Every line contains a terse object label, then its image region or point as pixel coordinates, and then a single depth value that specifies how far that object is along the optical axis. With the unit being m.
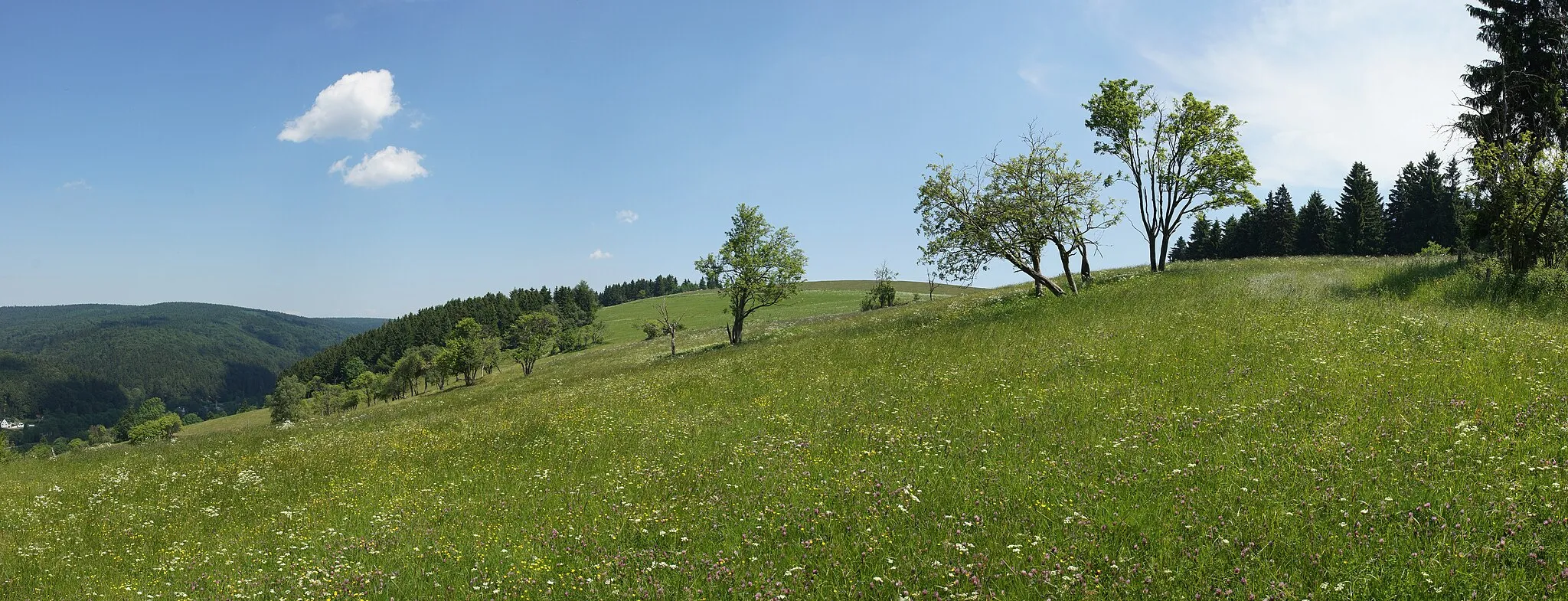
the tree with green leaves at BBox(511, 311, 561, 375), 84.62
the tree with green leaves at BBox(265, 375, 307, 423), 95.38
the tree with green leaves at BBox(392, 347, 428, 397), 95.94
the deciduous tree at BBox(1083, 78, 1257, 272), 33.31
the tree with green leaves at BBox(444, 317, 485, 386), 81.56
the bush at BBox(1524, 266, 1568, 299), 16.42
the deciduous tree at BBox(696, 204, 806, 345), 43.19
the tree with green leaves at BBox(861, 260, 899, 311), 79.94
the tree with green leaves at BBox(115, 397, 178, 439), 148.75
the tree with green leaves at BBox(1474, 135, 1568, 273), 18.14
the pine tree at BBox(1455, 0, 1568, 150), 23.39
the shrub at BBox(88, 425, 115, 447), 136.82
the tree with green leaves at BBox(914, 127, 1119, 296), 28.38
